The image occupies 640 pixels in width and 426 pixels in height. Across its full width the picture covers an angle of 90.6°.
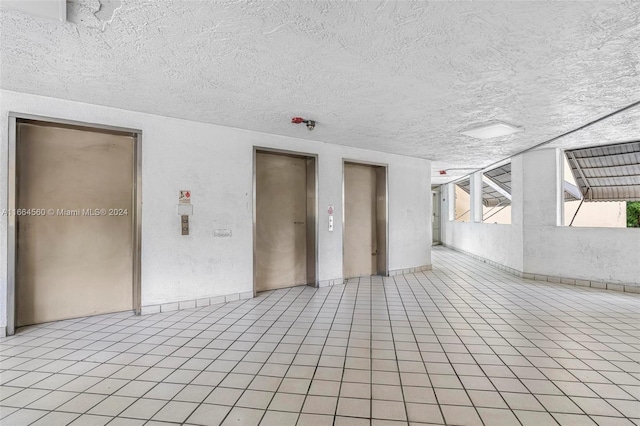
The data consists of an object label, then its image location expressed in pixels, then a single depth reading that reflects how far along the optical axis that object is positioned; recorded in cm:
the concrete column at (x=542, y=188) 630
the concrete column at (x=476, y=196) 976
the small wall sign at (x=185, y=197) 449
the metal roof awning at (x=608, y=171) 587
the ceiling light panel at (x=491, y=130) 477
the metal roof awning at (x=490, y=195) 1032
